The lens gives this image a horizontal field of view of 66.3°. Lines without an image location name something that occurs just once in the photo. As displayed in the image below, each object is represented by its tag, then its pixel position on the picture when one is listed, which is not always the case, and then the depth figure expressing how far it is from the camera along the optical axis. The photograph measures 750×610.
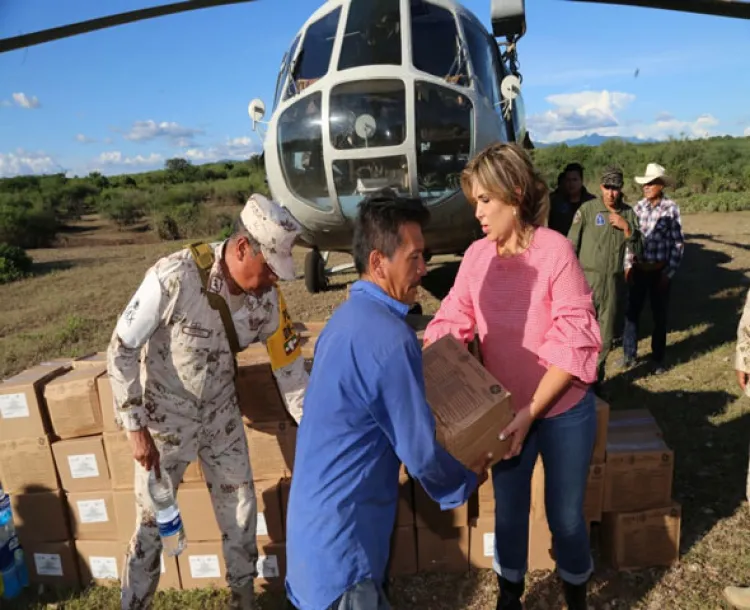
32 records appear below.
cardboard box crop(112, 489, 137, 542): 3.20
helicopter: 5.28
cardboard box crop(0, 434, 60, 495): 3.23
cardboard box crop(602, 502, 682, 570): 3.17
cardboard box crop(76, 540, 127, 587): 3.31
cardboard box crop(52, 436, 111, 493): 3.19
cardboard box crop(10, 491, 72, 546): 3.29
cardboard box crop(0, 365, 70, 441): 3.15
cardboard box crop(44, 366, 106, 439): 3.14
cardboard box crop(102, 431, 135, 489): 3.14
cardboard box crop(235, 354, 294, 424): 3.16
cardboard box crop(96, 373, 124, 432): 3.06
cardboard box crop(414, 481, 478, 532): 3.25
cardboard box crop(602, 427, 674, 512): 3.14
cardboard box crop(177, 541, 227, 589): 3.26
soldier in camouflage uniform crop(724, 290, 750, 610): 2.66
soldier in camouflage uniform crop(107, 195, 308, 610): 2.38
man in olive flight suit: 5.10
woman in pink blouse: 2.11
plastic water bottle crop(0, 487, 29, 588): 3.21
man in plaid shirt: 5.76
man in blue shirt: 1.53
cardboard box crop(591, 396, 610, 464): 2.99
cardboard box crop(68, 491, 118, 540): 3.28
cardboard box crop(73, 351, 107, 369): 3.57
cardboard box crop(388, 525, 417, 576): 3.29
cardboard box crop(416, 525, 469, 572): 3.29
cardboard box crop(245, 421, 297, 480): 3.19
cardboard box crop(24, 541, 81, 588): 3.34
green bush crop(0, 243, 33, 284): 12.94
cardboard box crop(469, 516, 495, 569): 3.24
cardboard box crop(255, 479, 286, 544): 3.21
